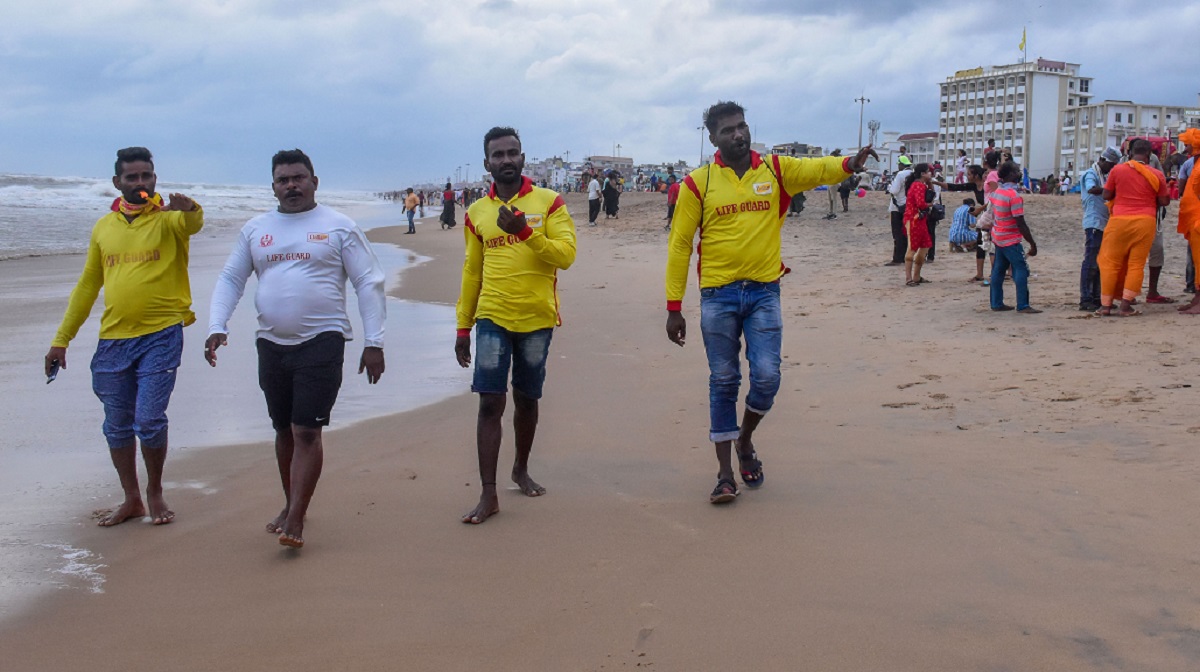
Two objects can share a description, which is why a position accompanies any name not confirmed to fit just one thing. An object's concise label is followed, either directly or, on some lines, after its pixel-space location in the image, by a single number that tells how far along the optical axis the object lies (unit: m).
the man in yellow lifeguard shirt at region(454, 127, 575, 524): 4.91
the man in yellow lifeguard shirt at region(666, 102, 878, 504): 4.98
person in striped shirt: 10.33
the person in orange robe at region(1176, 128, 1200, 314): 9.73
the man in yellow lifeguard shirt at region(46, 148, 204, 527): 4.82
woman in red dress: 12.86
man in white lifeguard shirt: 4.40
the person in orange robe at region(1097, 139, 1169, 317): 9.73
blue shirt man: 10.27
